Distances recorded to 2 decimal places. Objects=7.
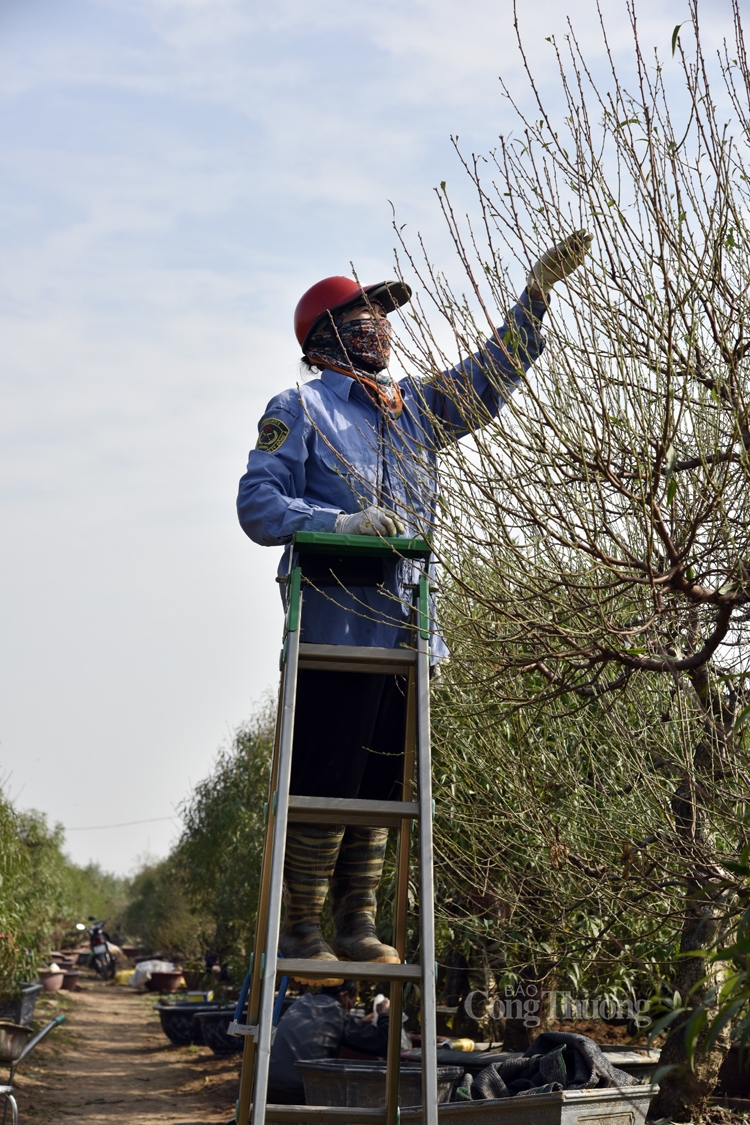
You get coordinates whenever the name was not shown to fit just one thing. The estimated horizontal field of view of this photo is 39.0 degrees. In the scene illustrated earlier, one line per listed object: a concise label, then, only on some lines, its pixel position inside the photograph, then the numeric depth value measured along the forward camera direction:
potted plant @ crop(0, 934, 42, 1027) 12.75
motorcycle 38.38
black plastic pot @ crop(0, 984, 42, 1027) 14.53
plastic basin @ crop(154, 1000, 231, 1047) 16.89
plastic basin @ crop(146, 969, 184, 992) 30.10
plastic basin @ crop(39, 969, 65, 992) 26.27
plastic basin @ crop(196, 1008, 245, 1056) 13.95
